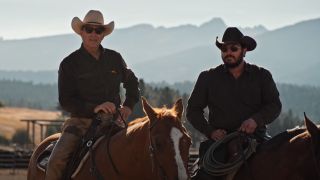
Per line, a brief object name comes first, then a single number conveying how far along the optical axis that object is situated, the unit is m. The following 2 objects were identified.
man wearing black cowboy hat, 7.32
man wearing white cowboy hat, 7.75
